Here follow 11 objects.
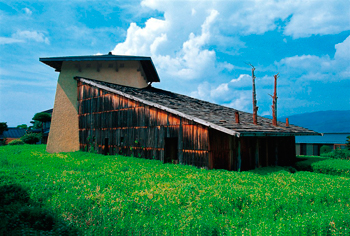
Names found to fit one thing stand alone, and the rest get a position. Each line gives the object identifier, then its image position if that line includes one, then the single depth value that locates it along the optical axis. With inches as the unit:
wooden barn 562.0
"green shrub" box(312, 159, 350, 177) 622.8
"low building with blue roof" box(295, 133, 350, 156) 1328.7
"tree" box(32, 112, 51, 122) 1667.1
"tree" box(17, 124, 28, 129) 2204.7
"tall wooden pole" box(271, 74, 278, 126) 807.7
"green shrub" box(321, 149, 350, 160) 1011.8
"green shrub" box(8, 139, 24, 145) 1384.1
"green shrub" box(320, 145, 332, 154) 1284.0
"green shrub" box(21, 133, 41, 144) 1497.3
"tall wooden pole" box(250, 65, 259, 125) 685.9
